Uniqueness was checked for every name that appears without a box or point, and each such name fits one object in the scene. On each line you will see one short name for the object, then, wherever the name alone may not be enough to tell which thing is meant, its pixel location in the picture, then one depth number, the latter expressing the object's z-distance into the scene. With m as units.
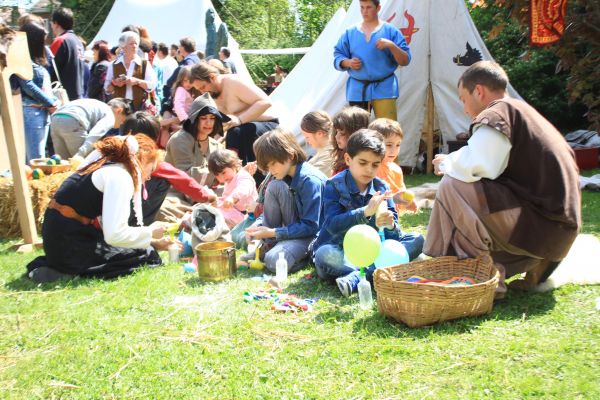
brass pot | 4.36
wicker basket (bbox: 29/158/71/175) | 6.59
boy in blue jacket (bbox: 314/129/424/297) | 3.94
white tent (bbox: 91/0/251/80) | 18.70
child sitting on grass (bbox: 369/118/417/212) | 5.04
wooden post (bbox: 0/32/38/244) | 5.73
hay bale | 6.27
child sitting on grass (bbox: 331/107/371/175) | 5.04
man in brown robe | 3.44
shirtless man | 6.84
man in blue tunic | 7.37
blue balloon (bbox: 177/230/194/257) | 5.31
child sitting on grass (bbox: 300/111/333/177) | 5.60
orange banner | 7.29
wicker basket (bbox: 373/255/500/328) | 3.21
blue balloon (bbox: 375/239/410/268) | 4.04
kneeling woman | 4.31
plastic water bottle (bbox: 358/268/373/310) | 3.71
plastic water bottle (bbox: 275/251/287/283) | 4.32
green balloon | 3.59
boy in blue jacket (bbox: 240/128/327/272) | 4.54
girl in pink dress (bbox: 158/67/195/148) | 7.89
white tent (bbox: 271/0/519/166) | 9.36
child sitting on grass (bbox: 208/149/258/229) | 5.59
